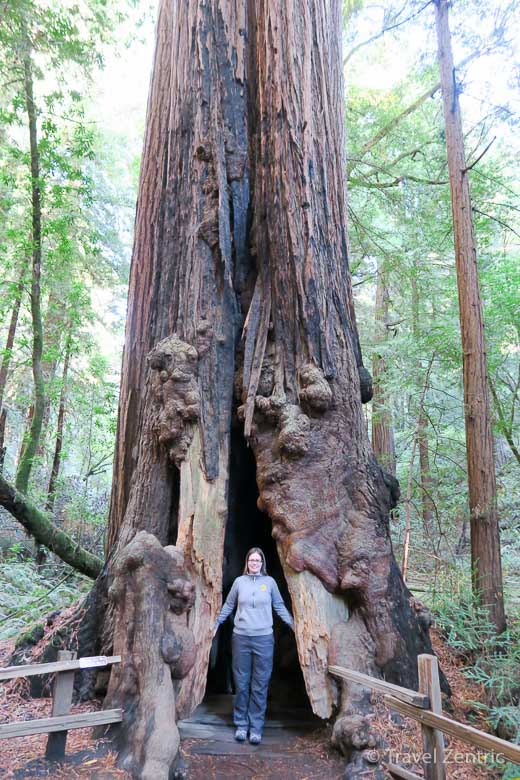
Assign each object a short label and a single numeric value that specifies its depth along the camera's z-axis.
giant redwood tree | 4.39
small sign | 3.71
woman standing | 4.47
